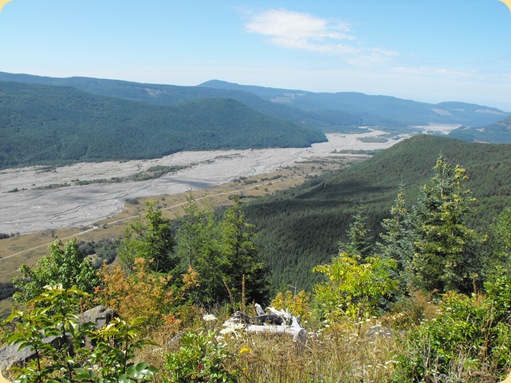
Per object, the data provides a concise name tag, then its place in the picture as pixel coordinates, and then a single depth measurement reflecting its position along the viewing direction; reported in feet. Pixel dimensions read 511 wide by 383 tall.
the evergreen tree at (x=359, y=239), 87.30
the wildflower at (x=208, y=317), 18.21
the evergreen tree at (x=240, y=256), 70.08
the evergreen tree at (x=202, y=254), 69.00
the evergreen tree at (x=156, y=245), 69.51
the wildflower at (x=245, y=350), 12.85
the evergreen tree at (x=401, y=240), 72.95
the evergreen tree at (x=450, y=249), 54.34
